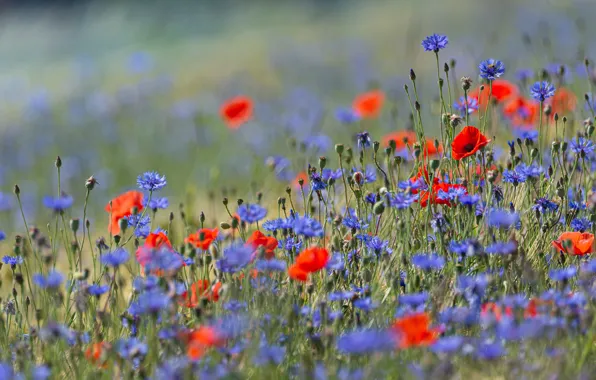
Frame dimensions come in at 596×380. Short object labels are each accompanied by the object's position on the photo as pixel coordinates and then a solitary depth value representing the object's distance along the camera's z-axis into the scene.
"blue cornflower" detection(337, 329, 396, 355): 3.21
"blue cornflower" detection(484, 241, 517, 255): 4.22
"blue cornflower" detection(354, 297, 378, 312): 4.29
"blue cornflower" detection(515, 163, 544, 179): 5.07
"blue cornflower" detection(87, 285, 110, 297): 4.66
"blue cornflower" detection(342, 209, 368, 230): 5.32
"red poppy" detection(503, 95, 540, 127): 7.52
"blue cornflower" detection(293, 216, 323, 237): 4.57
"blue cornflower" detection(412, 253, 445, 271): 4.25
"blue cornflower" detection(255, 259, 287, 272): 4.39
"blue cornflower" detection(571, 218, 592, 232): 5.24
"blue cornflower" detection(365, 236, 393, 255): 5.11
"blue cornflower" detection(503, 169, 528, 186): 5.26
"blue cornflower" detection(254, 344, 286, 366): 3.72
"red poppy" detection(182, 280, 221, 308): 4.79
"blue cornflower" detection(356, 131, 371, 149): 5.81
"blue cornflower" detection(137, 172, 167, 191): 5.38
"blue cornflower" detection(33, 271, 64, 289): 4.17
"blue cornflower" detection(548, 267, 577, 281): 4.13
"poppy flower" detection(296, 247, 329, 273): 4.32
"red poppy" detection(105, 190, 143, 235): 5.61
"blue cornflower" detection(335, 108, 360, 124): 8.11
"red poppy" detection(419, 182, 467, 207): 5.16
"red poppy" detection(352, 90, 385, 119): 8.98
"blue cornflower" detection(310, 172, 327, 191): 5.44
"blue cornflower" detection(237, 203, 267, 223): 4.68
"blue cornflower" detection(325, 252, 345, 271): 4.64
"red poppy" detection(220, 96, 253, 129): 9.59
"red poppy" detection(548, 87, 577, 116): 7.80
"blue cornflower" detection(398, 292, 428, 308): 3.95
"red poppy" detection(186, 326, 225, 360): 3.59
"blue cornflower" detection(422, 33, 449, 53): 5.54
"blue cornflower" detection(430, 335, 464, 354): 3.51
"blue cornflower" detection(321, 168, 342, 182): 5.78
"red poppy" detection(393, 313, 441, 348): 3.51
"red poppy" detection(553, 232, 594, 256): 4.67
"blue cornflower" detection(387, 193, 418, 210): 4.75
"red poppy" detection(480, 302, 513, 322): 3.95
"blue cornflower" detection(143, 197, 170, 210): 5.61
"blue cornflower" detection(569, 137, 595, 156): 5.46
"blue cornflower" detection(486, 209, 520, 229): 4.41
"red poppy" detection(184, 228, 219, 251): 4.83
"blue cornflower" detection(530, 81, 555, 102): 5.57
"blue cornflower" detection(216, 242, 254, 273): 4.19
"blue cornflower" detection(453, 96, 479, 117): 6.13
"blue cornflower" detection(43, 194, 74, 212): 4.98
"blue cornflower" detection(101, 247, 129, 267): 4.30
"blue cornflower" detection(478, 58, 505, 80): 5.44
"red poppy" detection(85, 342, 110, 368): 4.12
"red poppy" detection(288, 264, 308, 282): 4.36
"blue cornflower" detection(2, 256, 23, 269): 5.14
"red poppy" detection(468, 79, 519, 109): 7.03
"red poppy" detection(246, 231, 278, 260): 4.87
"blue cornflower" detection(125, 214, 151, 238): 5.45
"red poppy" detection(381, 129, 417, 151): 7.41
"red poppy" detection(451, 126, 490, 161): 5.26
